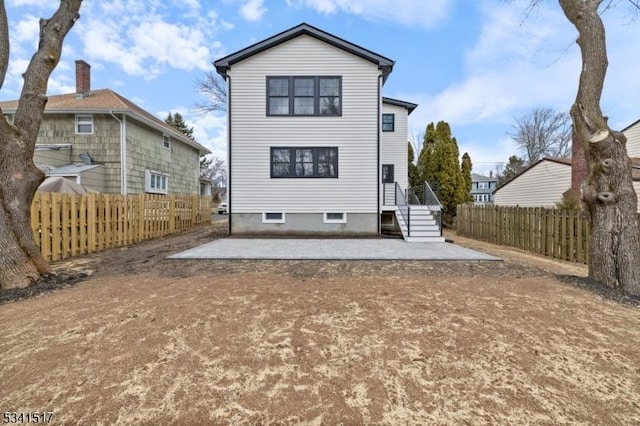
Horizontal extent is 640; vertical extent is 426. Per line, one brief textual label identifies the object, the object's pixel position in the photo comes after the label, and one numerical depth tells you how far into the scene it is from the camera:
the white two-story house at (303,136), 12.23
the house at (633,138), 19.62
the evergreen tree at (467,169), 21.22
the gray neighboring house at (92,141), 14.95
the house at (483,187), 59.94
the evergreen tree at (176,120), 40.88
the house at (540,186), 18.19
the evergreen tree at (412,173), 21.42
